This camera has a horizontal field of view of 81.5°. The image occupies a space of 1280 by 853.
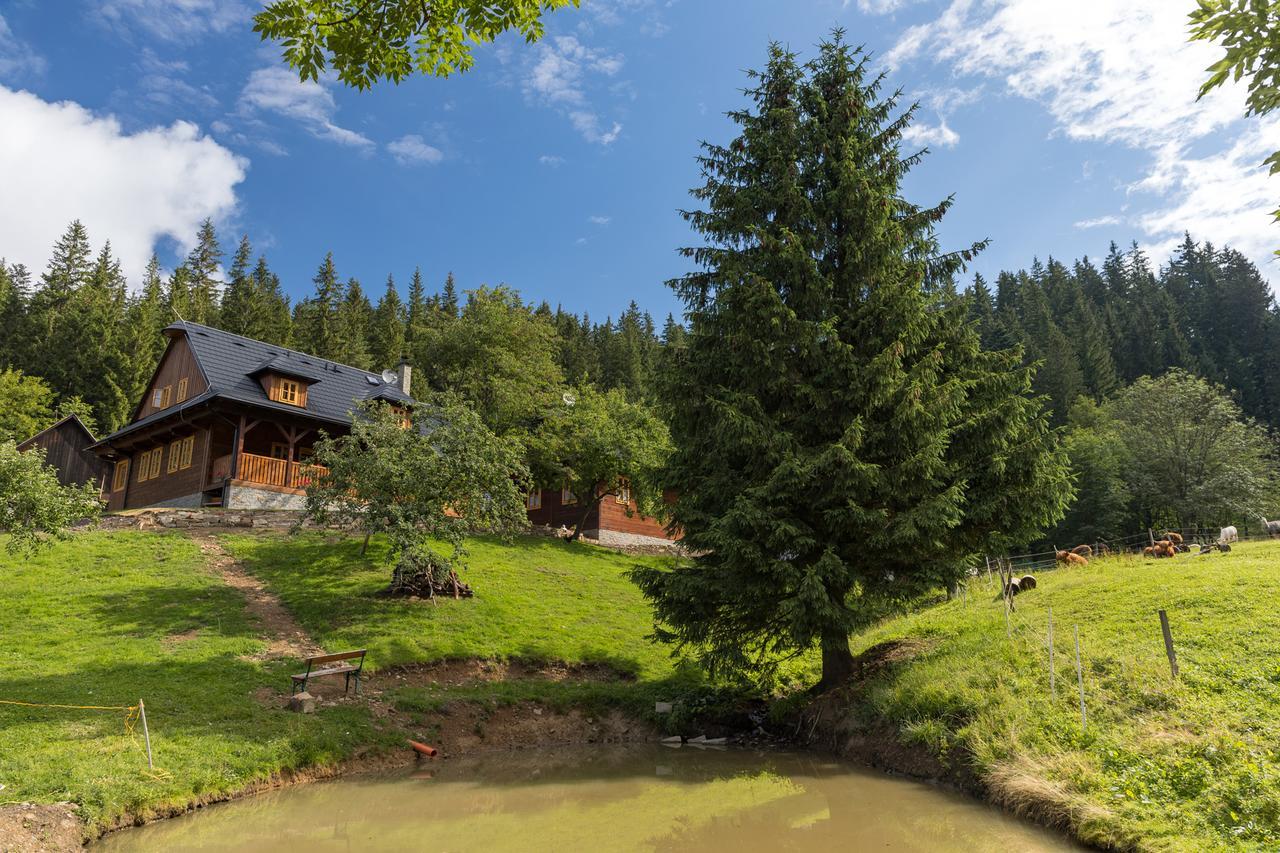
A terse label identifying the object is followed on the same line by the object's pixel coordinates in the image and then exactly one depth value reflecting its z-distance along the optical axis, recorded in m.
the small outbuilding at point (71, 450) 38.78
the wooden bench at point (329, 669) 13.84
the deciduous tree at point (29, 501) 15.34
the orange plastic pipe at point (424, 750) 13.13
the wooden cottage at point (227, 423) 28.68
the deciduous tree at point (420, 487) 19.70
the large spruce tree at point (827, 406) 13.01
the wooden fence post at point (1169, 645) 10.34
